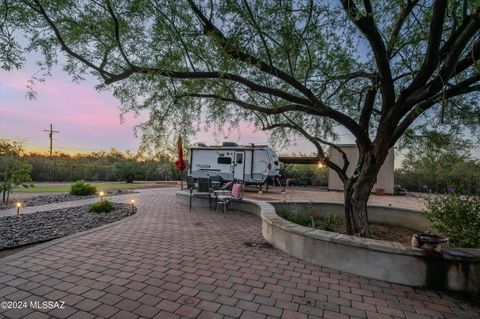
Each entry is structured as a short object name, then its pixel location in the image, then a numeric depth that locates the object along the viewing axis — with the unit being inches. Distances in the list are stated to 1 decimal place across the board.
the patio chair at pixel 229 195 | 298.5
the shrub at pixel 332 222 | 199.4
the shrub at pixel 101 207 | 273.1
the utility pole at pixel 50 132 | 1317.7
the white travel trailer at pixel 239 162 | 540.1
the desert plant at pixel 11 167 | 330.6
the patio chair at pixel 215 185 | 394.3
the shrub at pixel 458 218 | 141.9
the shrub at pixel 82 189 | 424.2
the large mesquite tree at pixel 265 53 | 134.9
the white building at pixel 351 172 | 581.0
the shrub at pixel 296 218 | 214.7
